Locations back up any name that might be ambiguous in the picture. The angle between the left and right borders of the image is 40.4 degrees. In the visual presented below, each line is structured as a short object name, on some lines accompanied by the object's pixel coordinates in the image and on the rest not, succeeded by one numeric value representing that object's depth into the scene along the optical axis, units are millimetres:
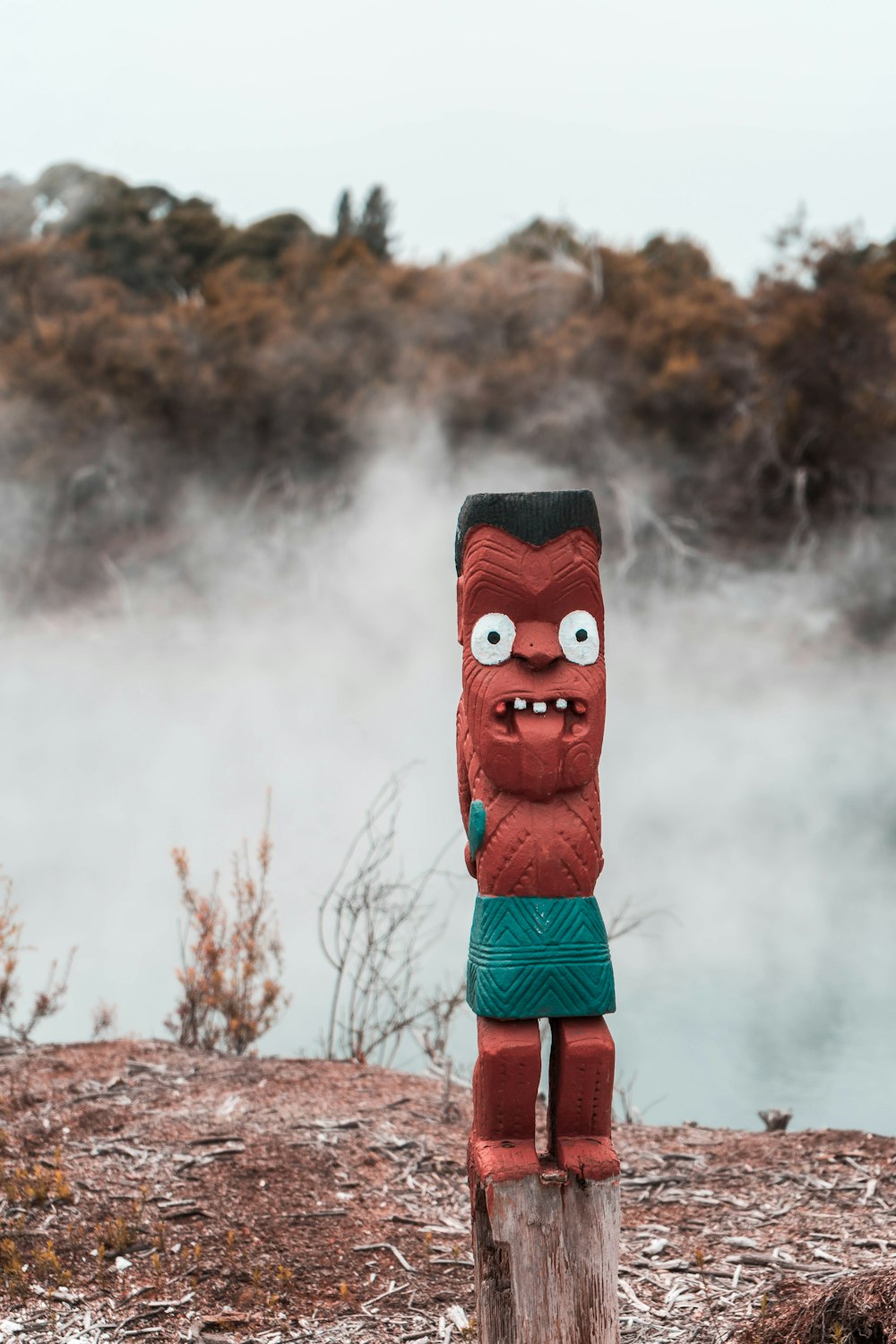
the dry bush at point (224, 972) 6988
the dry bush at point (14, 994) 6855
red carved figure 3531
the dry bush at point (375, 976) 6941
